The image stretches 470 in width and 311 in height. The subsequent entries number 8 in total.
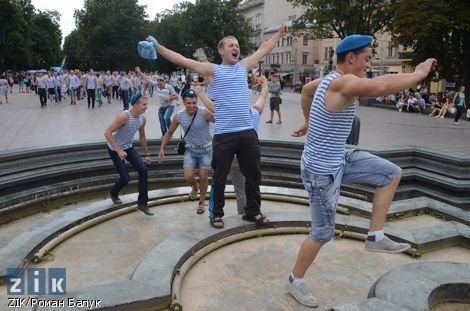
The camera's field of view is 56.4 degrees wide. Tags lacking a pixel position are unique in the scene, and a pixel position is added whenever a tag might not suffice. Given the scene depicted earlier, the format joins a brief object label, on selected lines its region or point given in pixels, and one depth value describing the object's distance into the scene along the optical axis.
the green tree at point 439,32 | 24.73
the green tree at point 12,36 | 51.59
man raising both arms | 4.57
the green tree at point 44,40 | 71.88
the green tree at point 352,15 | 32.75
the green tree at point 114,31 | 59.94
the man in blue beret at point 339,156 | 3.08
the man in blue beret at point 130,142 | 6.13
